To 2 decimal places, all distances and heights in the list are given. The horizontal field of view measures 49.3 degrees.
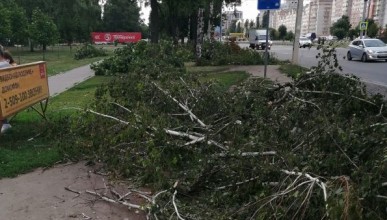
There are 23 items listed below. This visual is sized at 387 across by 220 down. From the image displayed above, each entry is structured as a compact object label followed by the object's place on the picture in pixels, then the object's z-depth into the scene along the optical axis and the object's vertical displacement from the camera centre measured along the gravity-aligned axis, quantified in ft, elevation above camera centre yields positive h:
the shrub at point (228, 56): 73.10 -6.47
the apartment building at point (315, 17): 483.92 +3.57
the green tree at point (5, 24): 138.92 -2.92
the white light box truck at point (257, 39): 167.98 -7.94
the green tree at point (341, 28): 278.87 -5.04
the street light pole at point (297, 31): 68.69 -1.79
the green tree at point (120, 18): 293.23 -0.78
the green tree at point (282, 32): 378.73 -11.04
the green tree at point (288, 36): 341.41 -13.70
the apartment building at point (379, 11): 329.36 +8.06
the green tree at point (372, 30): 230.85 -4.85
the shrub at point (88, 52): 120.17 -10.33
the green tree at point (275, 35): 386.32 -14.00
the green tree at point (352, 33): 250.37 -7.47
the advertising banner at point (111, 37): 229.04 -10.87
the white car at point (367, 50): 79.56 -5.49
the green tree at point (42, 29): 144.36 -4.52
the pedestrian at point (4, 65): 24.06 -2.94
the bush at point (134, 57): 59.12 -5.53
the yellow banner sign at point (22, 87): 19.74 -3.67
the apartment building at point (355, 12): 387.12 +7.56
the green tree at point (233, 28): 409.65 -9.18
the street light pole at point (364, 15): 130.40 +1.67
